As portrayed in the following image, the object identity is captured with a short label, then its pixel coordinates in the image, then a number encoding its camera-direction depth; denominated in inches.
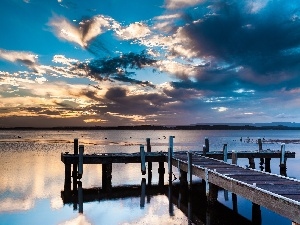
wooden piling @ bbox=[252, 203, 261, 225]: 576.7
